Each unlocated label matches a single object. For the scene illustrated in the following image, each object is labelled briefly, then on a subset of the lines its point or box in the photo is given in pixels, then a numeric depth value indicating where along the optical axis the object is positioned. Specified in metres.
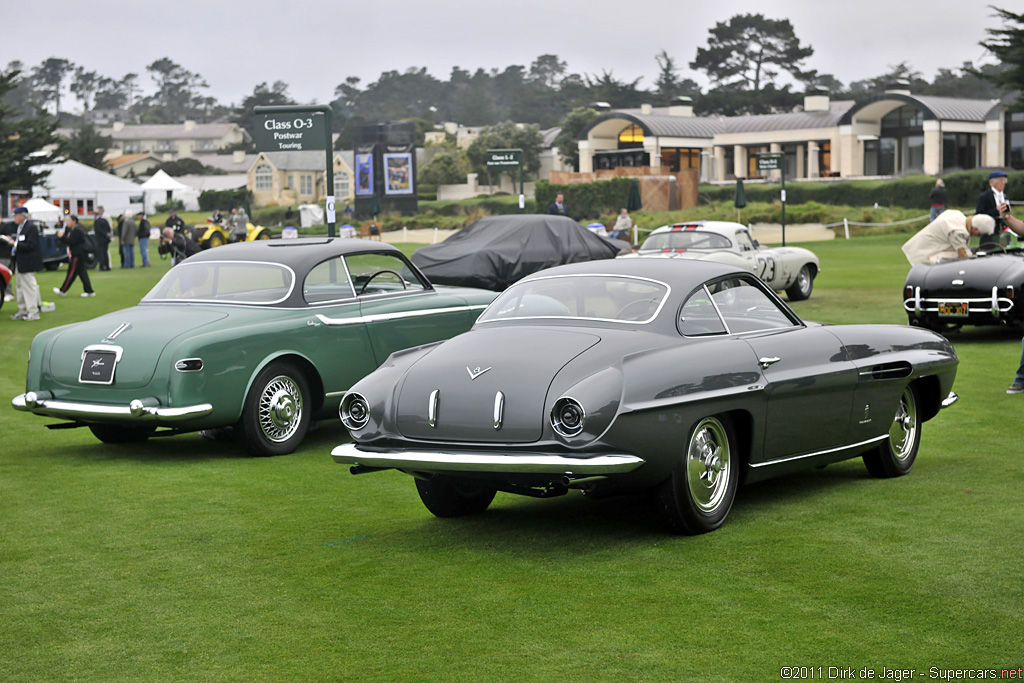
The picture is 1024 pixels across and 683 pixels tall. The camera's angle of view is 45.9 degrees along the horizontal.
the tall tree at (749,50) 115.00
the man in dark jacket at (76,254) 24.47
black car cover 20.50
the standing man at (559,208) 30.93
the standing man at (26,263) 19.62
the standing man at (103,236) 36.50
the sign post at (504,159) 33.41
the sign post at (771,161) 35.28
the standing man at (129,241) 36.47
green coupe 8.81
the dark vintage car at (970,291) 14.30
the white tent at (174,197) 95.62
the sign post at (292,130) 17.02
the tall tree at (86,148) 98.81
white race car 20.55
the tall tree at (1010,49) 53.16
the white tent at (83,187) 84.50
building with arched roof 66.12
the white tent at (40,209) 46.75
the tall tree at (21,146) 55.91
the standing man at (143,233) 39.99
